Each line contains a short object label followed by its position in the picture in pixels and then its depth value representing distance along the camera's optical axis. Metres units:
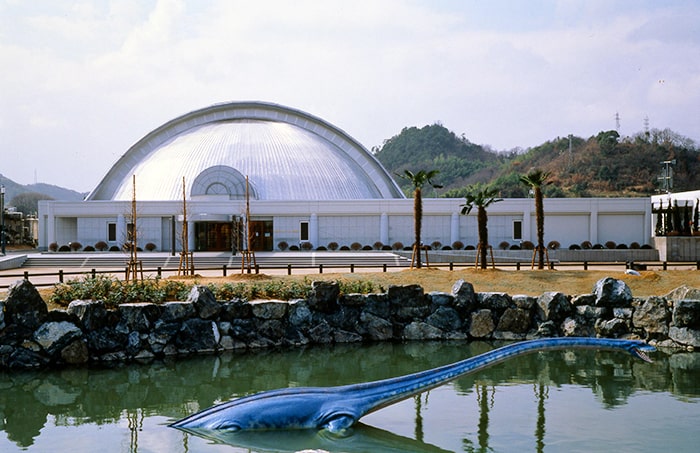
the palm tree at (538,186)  29.66
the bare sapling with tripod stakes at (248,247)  28.41
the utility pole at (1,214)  45.72
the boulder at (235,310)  18.53
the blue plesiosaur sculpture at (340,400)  10.66
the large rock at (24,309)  16.66
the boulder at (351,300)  19.70
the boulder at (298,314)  19.16
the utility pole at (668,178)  65.96
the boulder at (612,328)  19.23
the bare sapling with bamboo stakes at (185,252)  27.28
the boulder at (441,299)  20.17
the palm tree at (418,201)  29.55
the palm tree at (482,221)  28.62
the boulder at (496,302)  20.09
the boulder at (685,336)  18.38
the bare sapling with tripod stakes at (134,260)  23.08
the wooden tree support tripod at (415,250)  29.20
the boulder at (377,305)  19.88
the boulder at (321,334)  19.14
